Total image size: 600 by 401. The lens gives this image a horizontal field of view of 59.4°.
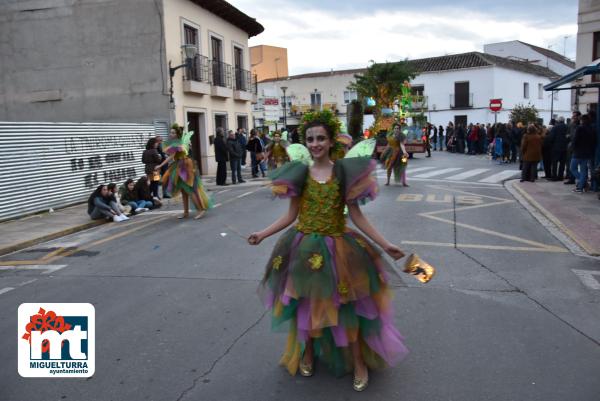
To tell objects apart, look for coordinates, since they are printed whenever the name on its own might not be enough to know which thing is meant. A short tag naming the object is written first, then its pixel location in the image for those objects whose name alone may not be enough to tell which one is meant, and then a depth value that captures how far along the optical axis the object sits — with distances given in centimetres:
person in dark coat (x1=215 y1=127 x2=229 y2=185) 1720
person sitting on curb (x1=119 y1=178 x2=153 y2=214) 1203
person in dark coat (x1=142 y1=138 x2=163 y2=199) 1329
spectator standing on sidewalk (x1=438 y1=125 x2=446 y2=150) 3553
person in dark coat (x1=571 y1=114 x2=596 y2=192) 1223
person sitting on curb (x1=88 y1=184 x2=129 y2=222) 1085
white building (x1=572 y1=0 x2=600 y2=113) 2322
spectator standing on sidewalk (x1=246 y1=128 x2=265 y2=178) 2014
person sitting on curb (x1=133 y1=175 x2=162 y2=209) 1230
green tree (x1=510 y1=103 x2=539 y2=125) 3294
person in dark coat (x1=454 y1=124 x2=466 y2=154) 3111
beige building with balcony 1941
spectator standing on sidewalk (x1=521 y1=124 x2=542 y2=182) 1440
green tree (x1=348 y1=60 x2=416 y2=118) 4084
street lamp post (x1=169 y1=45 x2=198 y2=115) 1702
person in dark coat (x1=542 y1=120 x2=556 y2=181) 1530
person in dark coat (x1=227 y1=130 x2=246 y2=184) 1741
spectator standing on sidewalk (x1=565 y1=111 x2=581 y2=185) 1299
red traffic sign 2355
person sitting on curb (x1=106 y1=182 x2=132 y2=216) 1112
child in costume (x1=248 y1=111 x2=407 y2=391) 331
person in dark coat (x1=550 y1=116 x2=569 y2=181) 1461
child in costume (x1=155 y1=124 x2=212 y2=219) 1018
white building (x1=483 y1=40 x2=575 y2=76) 5725
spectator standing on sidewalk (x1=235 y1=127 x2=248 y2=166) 2156
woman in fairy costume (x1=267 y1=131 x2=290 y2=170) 1436
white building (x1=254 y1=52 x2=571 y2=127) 4578
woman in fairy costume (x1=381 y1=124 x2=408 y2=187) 1427
